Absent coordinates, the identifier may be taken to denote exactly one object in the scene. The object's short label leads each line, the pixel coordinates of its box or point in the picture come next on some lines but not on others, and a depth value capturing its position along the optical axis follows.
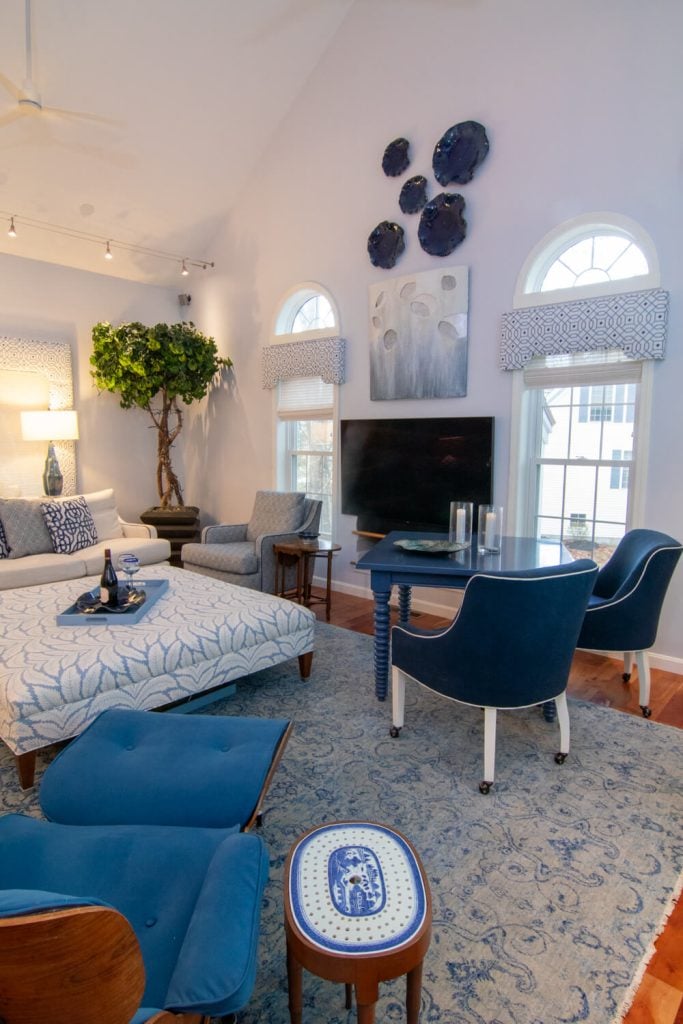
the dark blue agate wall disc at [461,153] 3.86
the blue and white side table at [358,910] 1.03
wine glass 3.13
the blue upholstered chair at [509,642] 2.02
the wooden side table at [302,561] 4.21
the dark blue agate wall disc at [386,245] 4.37
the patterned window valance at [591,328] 3.22
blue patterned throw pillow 4.57
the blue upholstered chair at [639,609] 2.71
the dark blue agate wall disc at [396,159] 4.26
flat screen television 4.08
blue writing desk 2.65
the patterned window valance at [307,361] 4.86
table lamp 4.91
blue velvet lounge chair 0.68
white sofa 4.15
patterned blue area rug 1.42
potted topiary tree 5.25
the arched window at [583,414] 3.42
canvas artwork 4.12
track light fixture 4.93
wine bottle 2.86
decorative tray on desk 2.90
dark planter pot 5.66
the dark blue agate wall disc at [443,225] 4.01
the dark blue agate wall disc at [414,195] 4.19
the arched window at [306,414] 5.18
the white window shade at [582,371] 3.46
